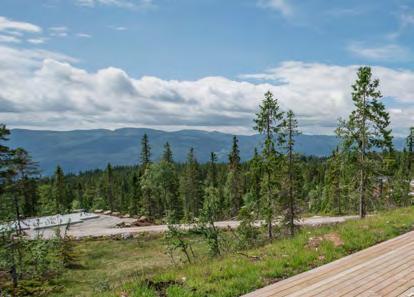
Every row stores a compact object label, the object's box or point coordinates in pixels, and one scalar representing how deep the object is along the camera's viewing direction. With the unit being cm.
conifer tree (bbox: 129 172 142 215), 9850
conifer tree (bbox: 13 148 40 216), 3353
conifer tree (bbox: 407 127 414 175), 7929
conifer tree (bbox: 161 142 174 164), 8369
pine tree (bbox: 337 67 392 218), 3142
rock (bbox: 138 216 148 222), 6625
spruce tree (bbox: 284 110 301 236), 3456
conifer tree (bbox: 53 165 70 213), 9250
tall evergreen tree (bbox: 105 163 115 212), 10421
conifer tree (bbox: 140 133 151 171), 8088
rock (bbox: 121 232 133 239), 5393
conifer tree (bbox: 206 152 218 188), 8606
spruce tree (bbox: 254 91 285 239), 3328
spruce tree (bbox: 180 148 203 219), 8800
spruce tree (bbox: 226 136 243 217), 7556
